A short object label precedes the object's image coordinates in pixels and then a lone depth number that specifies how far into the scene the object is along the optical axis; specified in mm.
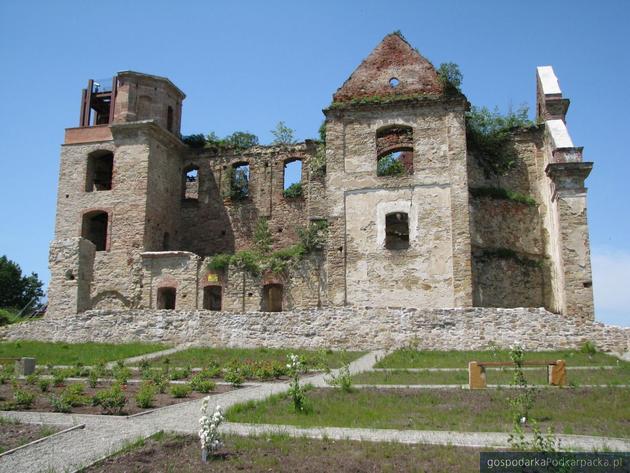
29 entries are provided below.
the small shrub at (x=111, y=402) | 10547
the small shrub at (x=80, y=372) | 15648
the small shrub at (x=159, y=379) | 12938
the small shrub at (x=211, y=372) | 14976
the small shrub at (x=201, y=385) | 12906
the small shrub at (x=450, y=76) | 25969
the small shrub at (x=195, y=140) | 33531
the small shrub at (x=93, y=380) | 13742
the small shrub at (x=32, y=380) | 13898
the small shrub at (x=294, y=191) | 31656
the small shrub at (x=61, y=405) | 10648
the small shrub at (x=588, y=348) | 18453
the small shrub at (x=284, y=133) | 33581
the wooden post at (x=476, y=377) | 12539
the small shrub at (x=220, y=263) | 27344
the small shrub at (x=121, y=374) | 14030
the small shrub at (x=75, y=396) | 10961
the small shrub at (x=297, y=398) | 10547
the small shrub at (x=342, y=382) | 12297
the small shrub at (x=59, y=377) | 13974
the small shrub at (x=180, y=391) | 12219
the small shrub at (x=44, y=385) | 12982
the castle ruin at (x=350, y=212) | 24391
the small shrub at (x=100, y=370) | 15148
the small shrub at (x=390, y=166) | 30656
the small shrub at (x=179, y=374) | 15045
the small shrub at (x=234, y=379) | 13781
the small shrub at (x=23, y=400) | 11109
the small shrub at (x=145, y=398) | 10918
